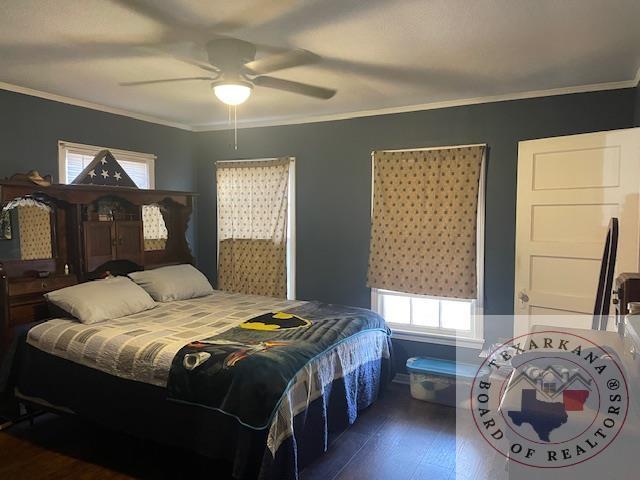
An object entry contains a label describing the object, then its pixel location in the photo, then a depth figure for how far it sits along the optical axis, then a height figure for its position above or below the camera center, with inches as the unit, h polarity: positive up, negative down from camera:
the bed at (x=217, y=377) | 89.9 -36.8
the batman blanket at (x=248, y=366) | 89.2 -31.8
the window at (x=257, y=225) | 181.2 -4.3
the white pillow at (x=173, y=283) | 149.4 -23.1
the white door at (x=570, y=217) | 109.3 -0.8
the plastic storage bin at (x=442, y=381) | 140.7 -52.5
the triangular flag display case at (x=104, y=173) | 150.8 +14.4
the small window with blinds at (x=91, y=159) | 149.3 +19.3
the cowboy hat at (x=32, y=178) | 129.4 +10.8
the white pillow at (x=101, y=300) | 121.8 -23.7
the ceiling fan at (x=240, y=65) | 97.9 +34.2
